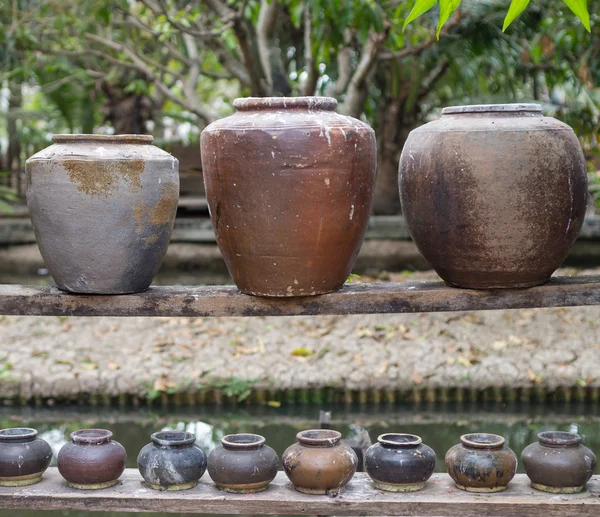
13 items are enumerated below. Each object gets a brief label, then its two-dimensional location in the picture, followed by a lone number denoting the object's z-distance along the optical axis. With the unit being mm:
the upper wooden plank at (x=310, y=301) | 2172
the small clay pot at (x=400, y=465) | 2398
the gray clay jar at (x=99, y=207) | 2164
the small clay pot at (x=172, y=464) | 2406
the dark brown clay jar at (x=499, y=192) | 2096
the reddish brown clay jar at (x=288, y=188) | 2039
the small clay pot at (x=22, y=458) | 2412
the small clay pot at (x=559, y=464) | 2379
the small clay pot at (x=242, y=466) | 2377
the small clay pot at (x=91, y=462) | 2402
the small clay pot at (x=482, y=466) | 2395
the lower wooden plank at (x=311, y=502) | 2326
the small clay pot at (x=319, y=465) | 2357
